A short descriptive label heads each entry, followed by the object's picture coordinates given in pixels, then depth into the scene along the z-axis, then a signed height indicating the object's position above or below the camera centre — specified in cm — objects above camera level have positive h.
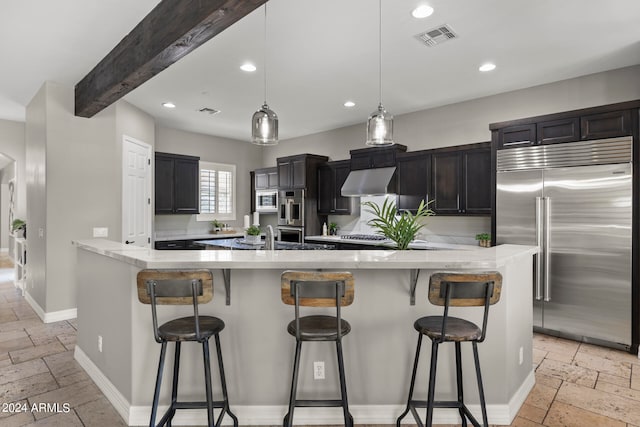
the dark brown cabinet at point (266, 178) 734 +68
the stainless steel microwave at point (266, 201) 738 +22
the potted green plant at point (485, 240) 466 -36
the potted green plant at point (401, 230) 295 -15
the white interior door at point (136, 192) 507 +28
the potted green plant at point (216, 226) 751 -30
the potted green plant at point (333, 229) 673 -32
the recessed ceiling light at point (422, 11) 277 +154
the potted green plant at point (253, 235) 550 -35
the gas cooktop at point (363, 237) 566 -40
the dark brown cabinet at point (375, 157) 561 +88
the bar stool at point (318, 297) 184 -44
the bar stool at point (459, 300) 189 -46
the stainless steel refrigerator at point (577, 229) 350 -18
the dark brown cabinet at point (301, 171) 661 +75
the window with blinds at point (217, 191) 750 +42
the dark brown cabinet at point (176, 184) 629 +49
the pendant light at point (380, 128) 287 +66
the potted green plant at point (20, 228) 578 -27
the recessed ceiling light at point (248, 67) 386 +154
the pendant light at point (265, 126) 277 +65
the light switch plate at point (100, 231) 466 -26
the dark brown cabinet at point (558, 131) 374 +85
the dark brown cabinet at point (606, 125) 349 +85
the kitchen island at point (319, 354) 233 -91
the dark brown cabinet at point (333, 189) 634 +40
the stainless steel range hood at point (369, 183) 552 +45
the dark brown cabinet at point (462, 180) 468 +43
